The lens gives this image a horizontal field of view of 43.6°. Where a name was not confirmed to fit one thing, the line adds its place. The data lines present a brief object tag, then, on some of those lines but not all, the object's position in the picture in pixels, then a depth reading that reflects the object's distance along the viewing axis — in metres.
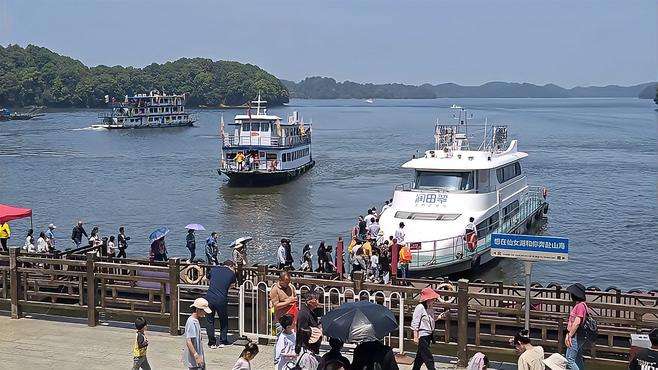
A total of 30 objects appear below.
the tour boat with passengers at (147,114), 147.12
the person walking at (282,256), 24.52
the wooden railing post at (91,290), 15.88
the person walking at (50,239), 26.34
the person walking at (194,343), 11.71
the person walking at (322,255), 24.86
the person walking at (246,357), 10.22
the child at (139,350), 12.28
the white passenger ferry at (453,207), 27.02
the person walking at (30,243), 24.75
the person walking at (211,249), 25.92
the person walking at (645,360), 9.29
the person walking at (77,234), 30.16
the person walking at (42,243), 25.33
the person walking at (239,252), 19.95
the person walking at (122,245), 26.61
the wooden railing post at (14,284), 16.44
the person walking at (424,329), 12.53
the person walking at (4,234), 25.86
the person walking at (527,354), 10.04
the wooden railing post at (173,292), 15.21
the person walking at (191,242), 28.97
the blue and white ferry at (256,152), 62.53
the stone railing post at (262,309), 14.78
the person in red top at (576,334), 11.84
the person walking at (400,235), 25.96
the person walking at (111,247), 25.42
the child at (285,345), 11.12
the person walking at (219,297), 14.61
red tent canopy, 21.30
